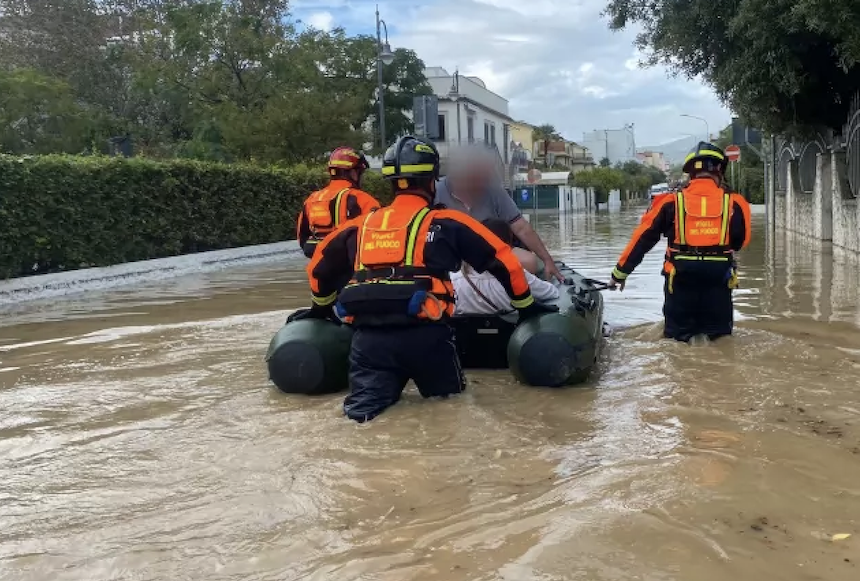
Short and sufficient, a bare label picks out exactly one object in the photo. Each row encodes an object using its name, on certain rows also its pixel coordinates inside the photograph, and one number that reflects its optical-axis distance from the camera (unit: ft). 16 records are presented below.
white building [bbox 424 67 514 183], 147.95
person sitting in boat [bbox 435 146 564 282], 19.42
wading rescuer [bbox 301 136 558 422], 14.88
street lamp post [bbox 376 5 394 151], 84.88
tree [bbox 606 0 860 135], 36.52
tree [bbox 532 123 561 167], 264.52
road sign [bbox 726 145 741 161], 86.68
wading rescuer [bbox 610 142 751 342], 20.42
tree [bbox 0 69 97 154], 78.54
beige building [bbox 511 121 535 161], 223.10
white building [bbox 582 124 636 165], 467.40
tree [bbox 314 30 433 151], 112.88
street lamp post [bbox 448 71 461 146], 146.95
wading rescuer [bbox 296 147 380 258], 24.26
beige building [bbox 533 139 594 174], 264.52
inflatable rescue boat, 17.21
